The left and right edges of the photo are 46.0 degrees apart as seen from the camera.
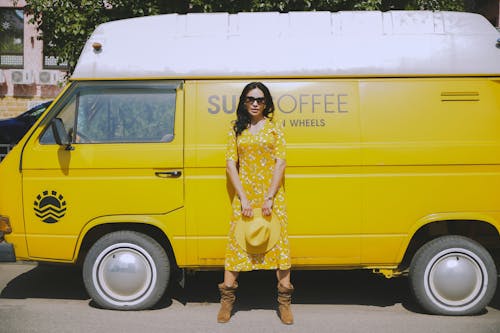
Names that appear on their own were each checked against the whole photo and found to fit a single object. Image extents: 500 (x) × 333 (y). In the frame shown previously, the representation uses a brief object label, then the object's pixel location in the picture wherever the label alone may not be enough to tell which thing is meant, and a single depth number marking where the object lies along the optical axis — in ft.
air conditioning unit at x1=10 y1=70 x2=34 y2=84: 66.33
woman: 16.01
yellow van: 16.78
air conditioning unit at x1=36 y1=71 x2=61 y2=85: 66.80
